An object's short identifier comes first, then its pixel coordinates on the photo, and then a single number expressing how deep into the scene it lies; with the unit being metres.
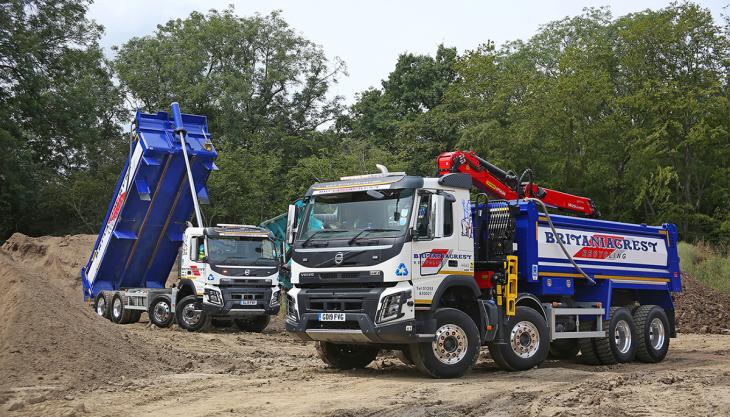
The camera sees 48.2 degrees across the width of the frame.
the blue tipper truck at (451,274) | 10.95
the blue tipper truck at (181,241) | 19.42
